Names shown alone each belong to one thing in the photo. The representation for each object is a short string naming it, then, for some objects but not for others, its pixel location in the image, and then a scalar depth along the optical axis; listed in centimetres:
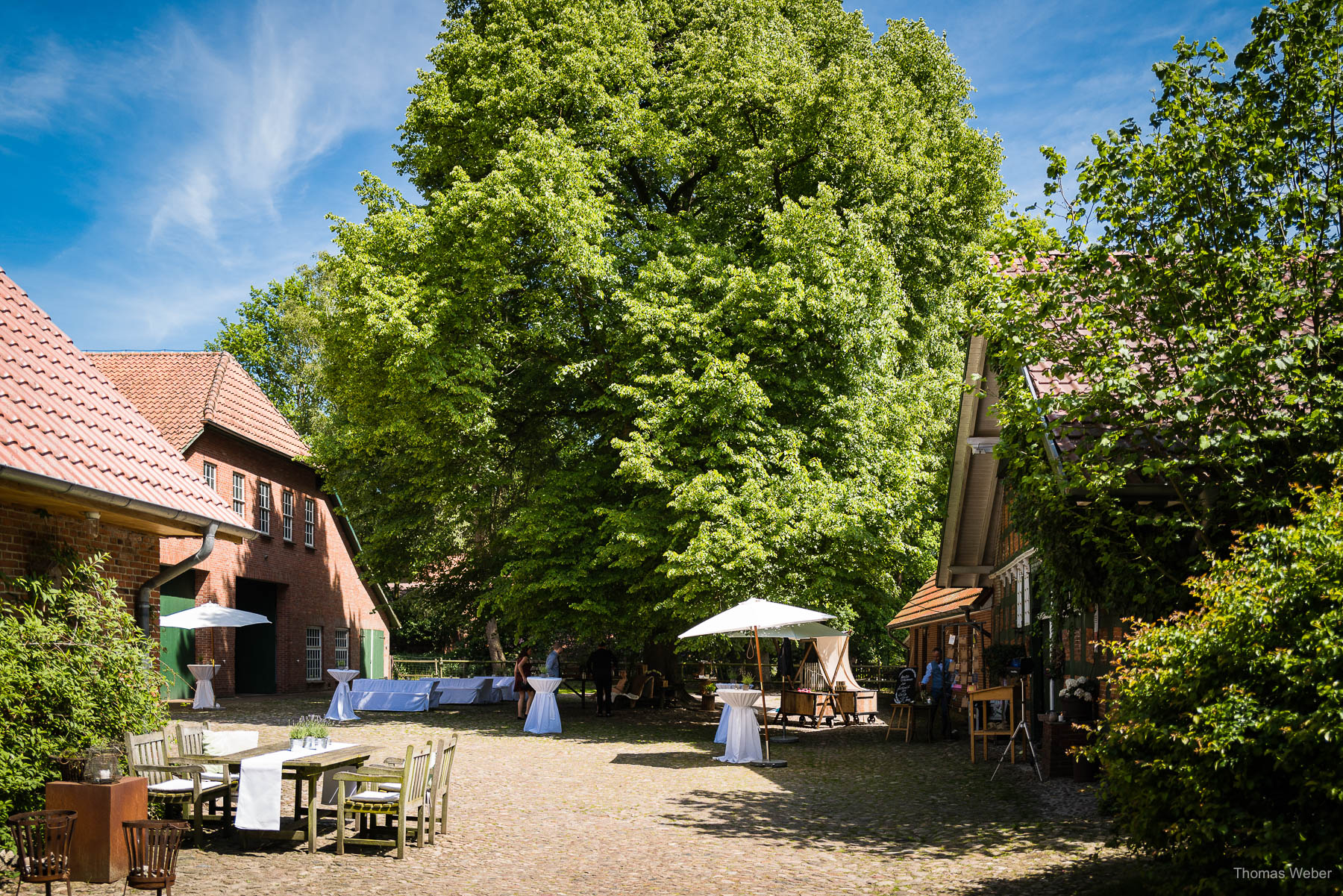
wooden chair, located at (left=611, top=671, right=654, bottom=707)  2670
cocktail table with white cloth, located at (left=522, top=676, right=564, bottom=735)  1992
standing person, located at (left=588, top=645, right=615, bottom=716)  2405
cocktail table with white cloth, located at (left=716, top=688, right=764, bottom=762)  1592
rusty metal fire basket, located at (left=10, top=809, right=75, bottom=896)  641
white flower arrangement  1215
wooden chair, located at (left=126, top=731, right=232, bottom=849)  857
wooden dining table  893
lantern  748
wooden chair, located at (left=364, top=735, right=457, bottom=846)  940
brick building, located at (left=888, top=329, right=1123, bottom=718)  1321
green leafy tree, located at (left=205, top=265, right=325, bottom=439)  4428
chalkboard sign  2003
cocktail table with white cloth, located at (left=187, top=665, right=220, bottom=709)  2348
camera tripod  1295
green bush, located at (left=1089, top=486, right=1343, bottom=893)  510
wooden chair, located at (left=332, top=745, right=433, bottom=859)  888
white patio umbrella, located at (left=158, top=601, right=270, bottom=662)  2181
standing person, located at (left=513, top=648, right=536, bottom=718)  2353
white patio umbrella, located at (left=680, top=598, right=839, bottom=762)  1541
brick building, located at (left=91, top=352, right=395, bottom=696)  2616
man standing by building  1933
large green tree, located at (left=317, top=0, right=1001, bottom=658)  1908
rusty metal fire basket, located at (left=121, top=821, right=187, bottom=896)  652
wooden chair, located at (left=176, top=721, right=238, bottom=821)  948
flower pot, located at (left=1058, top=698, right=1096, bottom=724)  1224
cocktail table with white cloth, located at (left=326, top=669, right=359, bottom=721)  2122
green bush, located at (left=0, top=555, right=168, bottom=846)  743
